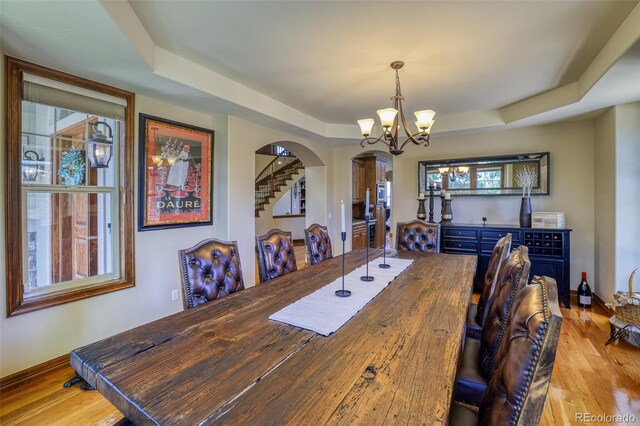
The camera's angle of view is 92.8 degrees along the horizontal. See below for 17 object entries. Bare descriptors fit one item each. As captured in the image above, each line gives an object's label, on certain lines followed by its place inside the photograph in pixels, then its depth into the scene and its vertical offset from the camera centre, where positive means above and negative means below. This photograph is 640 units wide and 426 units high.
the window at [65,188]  2.22 +0.20
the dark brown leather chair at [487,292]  1.94 -0.53
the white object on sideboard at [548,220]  3.83 -0.11
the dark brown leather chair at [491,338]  1.32 -0.58
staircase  8.75 +1.05
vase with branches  4.04 +0.34
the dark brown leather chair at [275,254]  2.43 -0.36
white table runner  1.38 -0.50
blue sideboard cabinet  3.75 -0.44
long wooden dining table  0.81 -0.52
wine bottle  3.69 -1.01
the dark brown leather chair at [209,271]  1.81 -0.38
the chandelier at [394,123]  2.50 +0.78
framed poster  3.03 +0.40
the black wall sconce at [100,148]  2.71 +0.58
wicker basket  2.55 -0.88
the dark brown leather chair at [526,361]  0.71 -0.38
